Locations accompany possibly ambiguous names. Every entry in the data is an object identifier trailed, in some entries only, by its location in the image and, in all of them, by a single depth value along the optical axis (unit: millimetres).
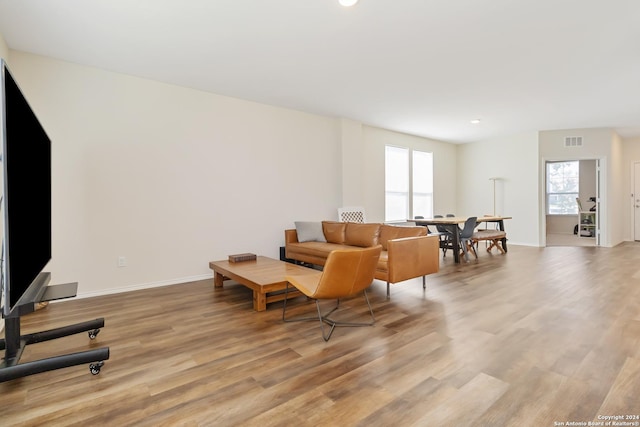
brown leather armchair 2656
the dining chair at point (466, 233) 6215
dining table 5992
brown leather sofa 3729
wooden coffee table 3371
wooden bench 6426
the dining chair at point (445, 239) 6336
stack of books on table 4494
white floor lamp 8881
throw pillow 5602
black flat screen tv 1547
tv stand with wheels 1839
